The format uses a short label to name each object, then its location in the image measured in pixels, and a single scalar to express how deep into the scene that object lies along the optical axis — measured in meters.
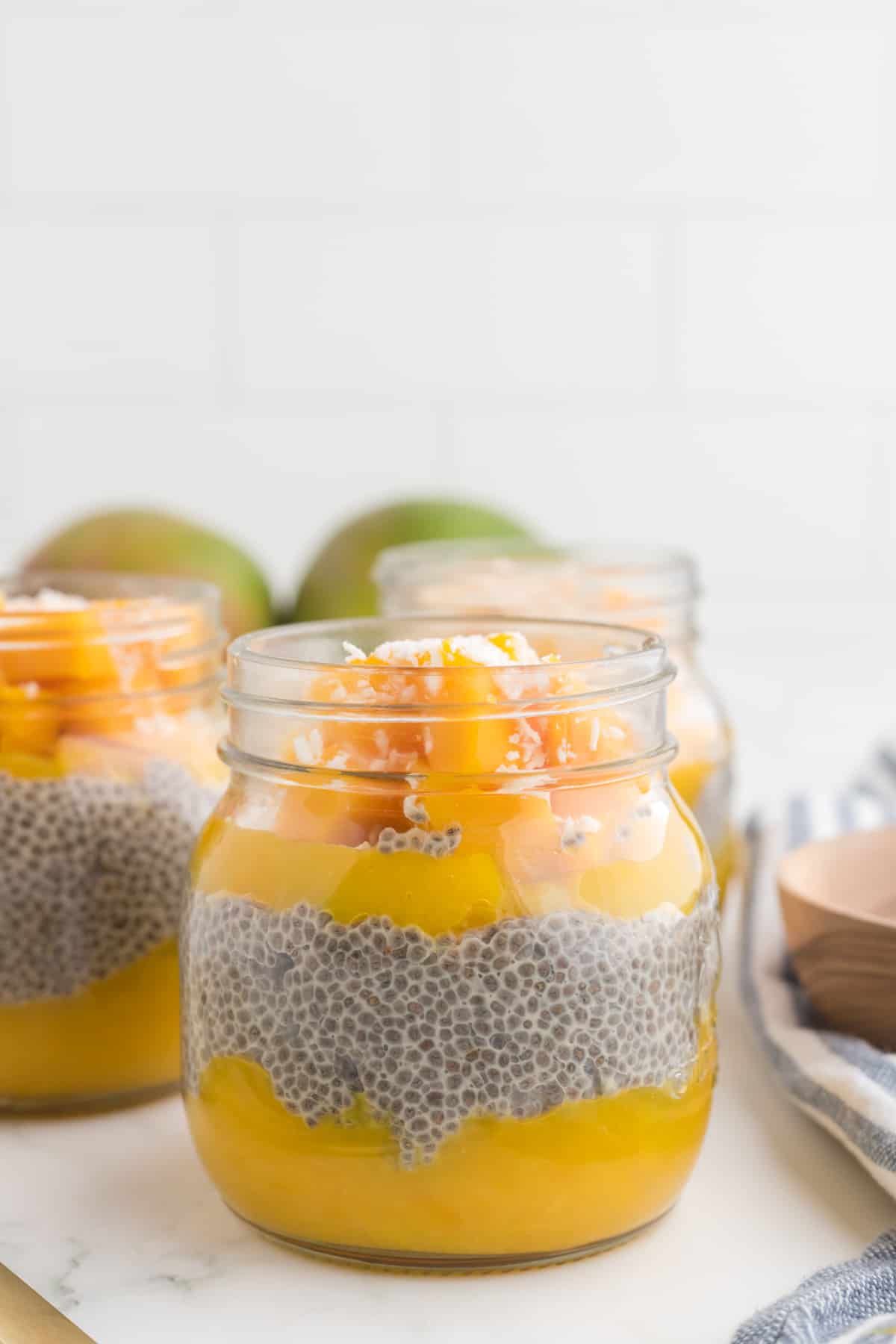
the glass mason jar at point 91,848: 0.87
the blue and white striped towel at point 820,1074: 0.78
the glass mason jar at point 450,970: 0.80
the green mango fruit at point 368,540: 1.10
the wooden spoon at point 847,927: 0.87
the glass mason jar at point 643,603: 0.95
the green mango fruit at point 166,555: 1.09
